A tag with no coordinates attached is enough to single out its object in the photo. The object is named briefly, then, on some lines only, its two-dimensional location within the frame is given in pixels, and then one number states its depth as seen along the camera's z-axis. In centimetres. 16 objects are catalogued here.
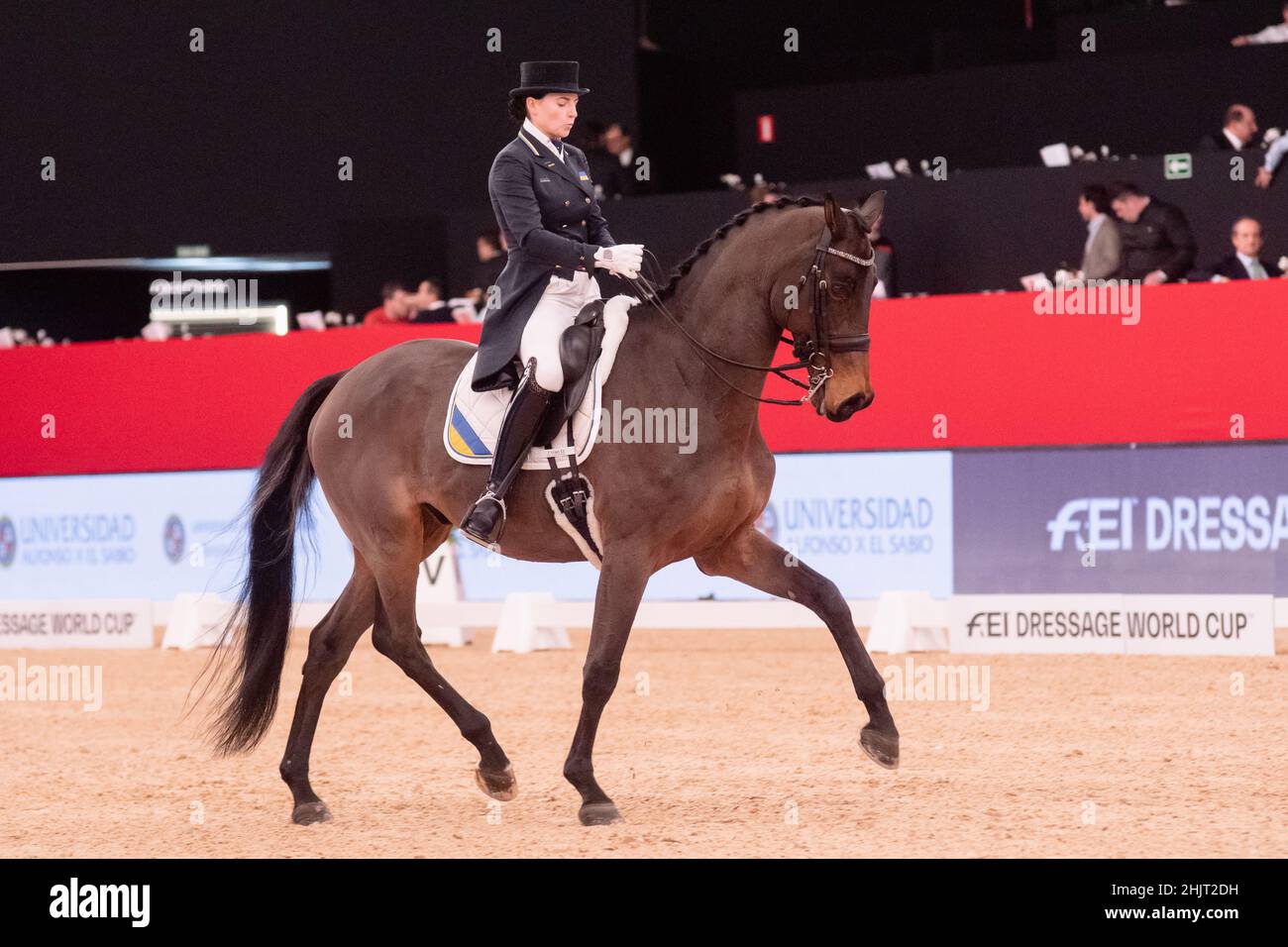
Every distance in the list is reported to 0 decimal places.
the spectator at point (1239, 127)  1213
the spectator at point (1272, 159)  1173
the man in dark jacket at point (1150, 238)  1195
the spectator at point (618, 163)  1499
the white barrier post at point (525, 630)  1236
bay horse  577
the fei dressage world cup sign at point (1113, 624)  1059
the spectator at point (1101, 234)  1212
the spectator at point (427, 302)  1441
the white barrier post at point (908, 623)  1132
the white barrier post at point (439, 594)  1300
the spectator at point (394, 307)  1463
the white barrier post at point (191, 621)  1324
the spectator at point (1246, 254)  1179
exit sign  1211
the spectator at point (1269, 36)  1327
